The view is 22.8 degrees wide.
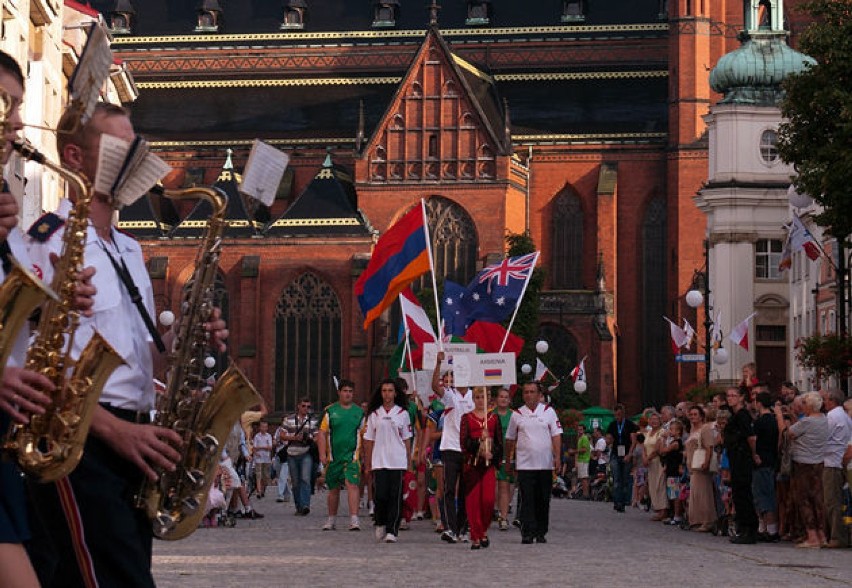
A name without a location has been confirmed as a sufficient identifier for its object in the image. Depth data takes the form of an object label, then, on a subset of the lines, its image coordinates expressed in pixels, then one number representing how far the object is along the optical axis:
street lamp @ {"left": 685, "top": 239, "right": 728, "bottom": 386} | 42.81
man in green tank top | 23.06
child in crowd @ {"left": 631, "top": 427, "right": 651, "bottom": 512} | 32.50
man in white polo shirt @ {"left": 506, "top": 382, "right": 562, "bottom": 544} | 21.11
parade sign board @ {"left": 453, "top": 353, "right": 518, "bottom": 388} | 21.75
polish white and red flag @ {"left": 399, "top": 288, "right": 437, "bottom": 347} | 27.36
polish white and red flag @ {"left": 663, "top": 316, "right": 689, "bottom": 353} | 46.66
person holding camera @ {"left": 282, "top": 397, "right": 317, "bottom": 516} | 29.41
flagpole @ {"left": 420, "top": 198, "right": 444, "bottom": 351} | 22.09
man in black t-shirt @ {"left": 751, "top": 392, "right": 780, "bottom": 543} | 22.03
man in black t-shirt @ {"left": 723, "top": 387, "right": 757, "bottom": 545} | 22.30
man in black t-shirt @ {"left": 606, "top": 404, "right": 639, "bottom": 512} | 32.75
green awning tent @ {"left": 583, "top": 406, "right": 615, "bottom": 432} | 60.67
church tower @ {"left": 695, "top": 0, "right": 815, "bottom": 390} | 62.44
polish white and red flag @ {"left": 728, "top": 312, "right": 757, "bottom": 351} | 45.09
